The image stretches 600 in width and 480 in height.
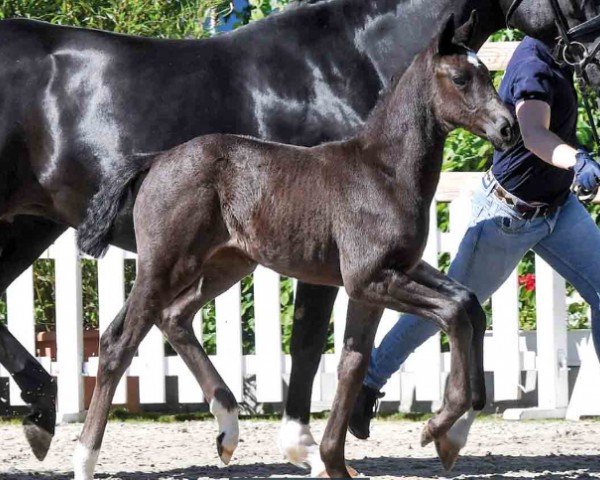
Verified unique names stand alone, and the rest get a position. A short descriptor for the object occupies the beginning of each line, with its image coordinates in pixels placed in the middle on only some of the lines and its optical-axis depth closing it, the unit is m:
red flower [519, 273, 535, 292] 14.75
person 9.43
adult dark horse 10.01
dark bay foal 8.41
